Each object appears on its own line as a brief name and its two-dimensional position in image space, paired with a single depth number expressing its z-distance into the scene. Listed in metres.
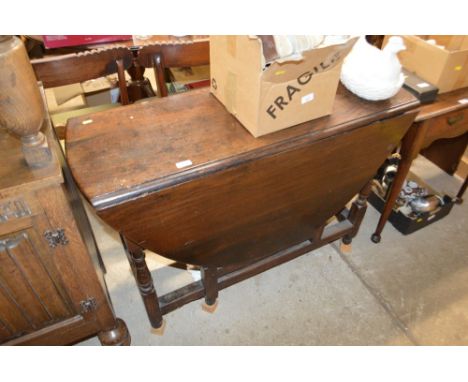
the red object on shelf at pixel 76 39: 1.75
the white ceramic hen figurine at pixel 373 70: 1.22
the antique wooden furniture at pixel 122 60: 1.43
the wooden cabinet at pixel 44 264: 0.86
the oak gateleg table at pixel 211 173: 1.01
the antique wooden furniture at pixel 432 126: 1.49
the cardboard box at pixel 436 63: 1.49
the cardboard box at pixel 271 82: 0.99
